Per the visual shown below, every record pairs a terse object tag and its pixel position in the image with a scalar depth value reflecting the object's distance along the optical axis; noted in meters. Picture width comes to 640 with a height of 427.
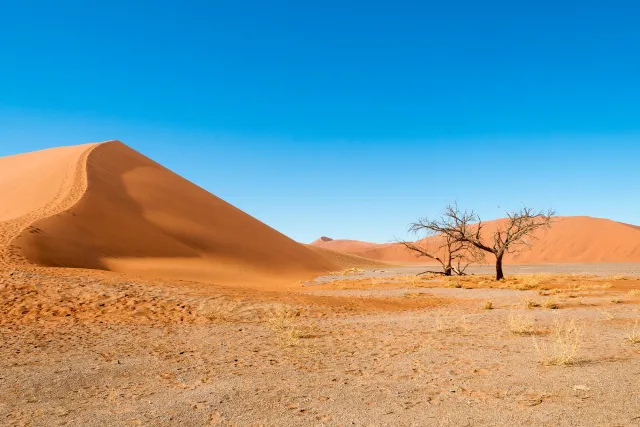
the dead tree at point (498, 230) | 26.14
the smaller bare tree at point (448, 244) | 28.89
